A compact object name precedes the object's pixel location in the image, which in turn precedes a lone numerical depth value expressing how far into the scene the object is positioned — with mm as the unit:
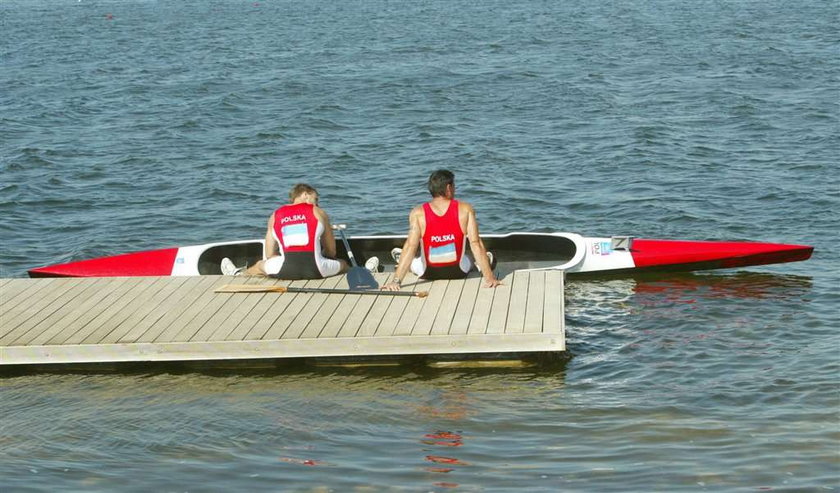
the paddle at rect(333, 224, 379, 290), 10703
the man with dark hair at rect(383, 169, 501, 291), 10516
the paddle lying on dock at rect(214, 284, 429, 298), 10750
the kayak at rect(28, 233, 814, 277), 12430
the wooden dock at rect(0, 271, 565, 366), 9469
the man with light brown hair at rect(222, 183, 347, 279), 10891
